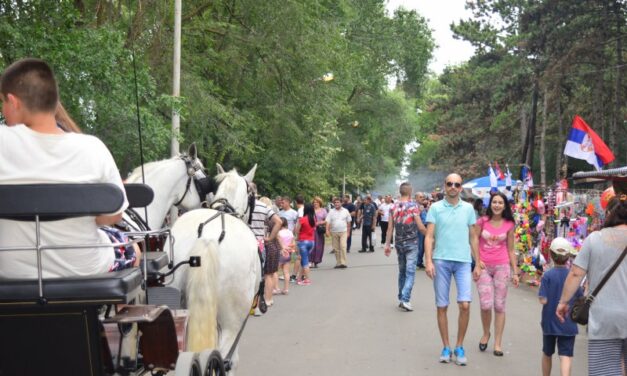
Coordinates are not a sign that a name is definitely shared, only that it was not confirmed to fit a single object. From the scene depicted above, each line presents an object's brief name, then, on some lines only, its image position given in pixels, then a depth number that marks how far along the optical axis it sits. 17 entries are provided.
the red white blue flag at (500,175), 24.28
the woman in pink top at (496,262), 9.24
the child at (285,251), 15.46
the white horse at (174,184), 7.27
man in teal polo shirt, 8.82
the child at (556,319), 7.23
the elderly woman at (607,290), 5.51
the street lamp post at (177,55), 17.12
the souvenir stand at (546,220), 13.26
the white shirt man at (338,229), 21.55
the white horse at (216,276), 5.88
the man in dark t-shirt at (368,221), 27.16
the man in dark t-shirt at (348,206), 29.31
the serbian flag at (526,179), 19.36
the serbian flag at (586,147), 13.92
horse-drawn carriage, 3.55
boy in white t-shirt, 3.65
